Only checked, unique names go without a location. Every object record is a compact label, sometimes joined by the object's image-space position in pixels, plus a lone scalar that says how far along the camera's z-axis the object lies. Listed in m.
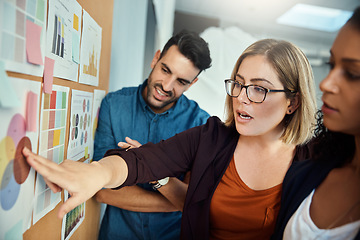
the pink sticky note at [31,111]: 0.59
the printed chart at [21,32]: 0.49
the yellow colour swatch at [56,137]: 0.76
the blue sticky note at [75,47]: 0.84
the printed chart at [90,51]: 0.94
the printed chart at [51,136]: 0.68
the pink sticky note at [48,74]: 0.66
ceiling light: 4.26
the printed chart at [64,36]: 0.68
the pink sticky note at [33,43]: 0.57
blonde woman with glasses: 1.06
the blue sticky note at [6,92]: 0.49
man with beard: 1.29
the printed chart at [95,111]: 1.17
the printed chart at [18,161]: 0.53
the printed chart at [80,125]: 0.89
